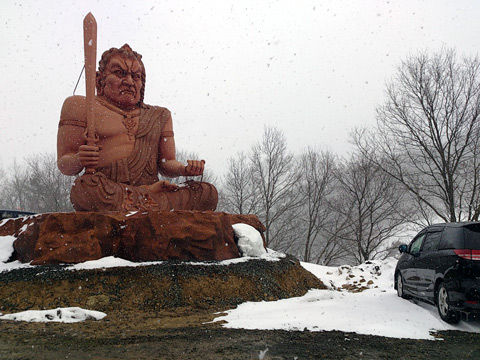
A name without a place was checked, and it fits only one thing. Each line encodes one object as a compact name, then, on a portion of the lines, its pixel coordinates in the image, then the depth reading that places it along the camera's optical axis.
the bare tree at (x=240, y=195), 23.30
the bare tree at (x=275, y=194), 21.94
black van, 4.72
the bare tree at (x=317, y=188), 21.41
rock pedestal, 6.33
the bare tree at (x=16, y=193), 33.06
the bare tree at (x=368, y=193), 17.61
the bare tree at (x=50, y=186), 26.53
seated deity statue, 7.86
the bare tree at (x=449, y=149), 12.62
